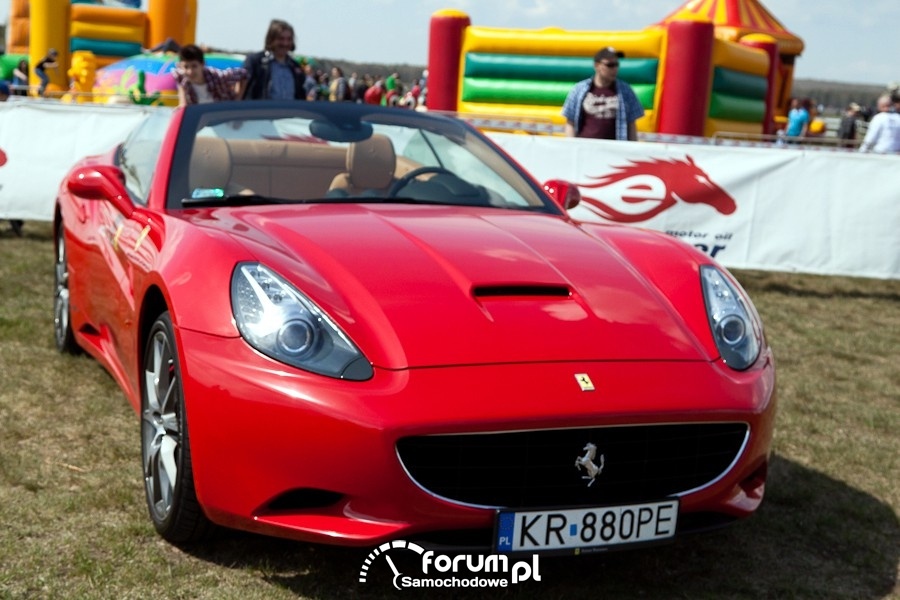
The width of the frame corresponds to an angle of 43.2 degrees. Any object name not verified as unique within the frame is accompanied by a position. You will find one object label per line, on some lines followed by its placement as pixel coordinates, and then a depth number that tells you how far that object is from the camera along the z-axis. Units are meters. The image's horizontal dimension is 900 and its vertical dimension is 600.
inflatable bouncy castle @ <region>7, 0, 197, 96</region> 25.78
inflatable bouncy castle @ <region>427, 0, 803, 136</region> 14.21
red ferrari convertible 2.70
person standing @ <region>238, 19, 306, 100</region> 8.18
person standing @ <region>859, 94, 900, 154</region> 11.85
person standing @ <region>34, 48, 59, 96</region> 22.56
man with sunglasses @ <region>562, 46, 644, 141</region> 8.92
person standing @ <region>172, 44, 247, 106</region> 7.96
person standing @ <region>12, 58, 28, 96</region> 24.83
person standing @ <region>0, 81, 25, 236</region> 9.66
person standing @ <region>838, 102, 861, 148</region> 23.25
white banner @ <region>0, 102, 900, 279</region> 8.91
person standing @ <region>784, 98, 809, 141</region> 25.13
